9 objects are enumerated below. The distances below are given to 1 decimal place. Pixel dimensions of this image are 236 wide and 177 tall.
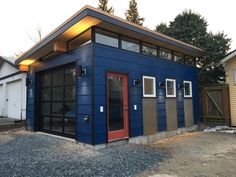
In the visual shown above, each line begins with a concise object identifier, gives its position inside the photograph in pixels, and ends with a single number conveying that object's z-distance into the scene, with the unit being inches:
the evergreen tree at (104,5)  965.1
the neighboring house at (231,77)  396.2
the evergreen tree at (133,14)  1013.2
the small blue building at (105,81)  231.9
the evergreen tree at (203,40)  556.7
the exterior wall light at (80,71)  237.9
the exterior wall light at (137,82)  277.9
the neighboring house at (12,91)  439.5
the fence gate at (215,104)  400.8
